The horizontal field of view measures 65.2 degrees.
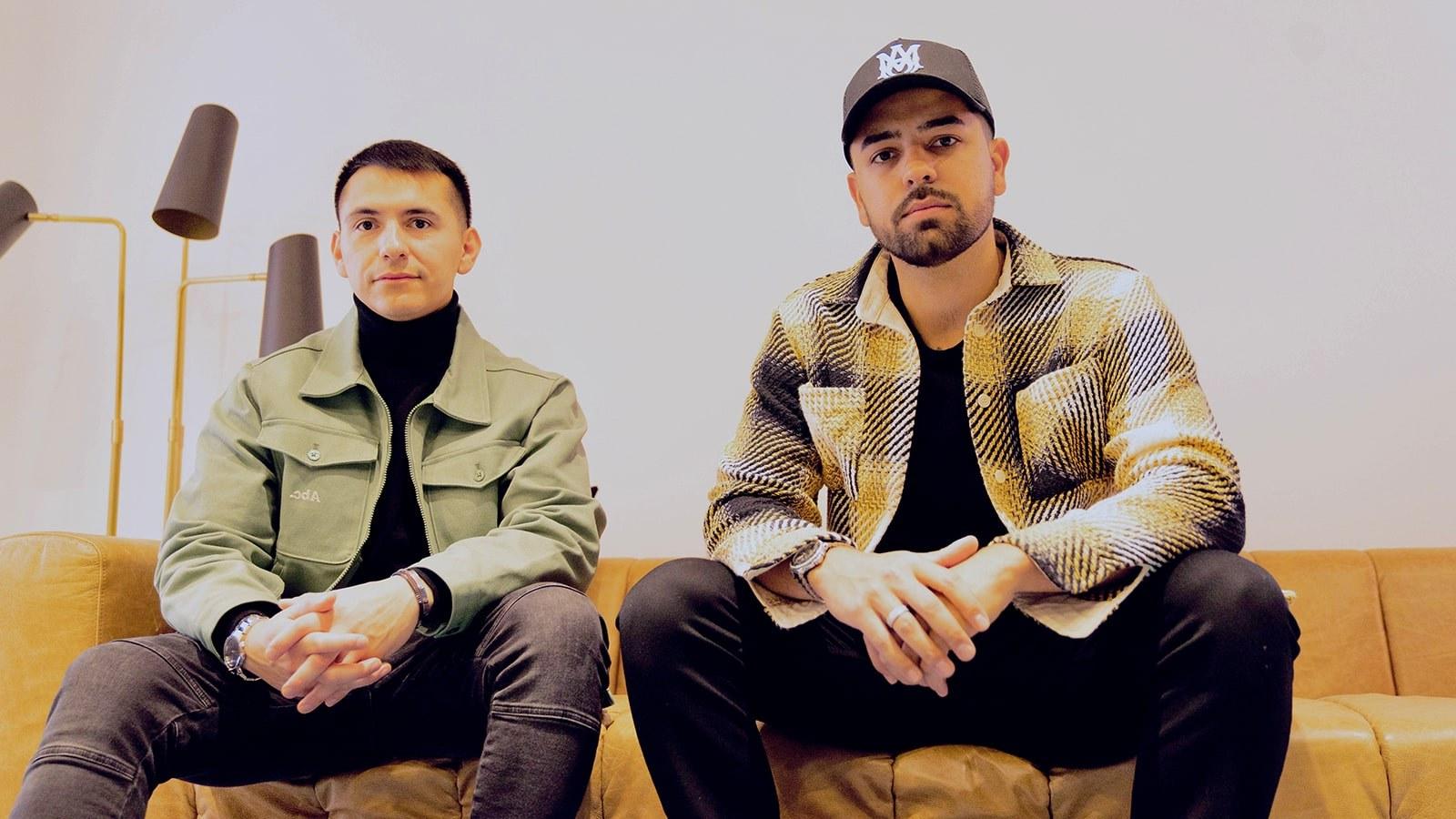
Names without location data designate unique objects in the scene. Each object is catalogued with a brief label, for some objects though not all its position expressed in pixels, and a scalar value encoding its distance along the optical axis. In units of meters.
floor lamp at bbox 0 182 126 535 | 2.69
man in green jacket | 1.39
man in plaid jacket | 1.26
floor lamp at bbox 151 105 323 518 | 2.55
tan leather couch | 1.46
